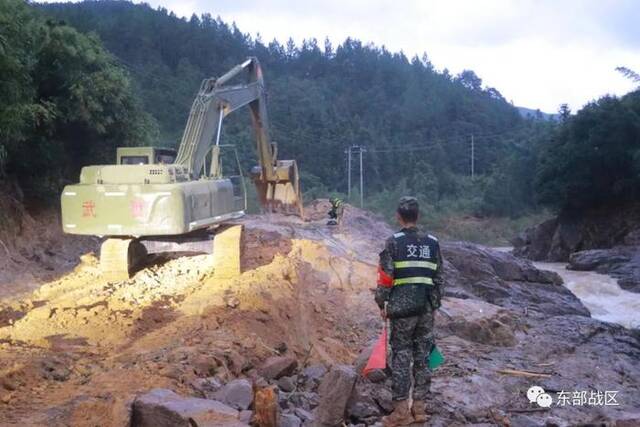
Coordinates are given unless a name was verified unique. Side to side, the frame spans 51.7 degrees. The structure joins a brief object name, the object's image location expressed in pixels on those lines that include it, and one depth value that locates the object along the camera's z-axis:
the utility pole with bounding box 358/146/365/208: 53.24
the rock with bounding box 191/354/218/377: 5.80
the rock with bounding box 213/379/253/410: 5.21
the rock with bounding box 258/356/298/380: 6.22
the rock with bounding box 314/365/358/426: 5.26
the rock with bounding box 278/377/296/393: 6.08
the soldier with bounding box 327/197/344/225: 18.14
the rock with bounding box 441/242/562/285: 17.06
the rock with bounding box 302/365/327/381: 6.38
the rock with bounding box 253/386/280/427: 4.83
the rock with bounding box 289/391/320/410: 5.73
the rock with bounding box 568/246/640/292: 24.64
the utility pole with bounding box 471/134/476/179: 79.62
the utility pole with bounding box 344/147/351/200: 62.13
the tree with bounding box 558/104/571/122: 55.03
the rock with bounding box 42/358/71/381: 5.71
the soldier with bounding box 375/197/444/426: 5.29
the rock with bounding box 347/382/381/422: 5.48
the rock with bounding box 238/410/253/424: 4.83
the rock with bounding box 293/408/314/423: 5.30
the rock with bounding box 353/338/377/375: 6.50
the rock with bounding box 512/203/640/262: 35.44
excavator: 8.86
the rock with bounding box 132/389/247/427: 4.39
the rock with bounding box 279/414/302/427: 5.03
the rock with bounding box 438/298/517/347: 9.54
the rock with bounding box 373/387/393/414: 5.67
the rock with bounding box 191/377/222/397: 5.43
